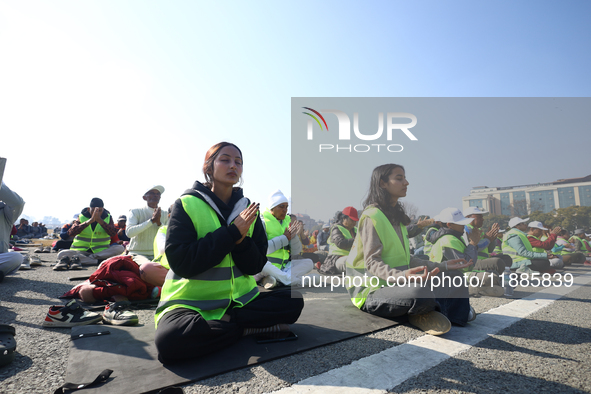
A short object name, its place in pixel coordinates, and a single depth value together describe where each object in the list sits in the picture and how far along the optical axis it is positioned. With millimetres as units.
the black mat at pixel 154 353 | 1835
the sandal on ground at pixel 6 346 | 1956
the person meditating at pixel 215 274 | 2076
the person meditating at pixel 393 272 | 2816
